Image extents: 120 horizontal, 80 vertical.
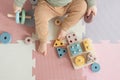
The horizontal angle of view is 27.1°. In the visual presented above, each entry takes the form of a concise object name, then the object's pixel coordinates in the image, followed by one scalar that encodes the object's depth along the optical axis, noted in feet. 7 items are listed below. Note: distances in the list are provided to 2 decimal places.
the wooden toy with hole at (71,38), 3.76
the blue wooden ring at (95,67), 3.77
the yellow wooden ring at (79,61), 3.69
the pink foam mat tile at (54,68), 3.67
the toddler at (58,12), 3.51
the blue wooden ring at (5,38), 3.64
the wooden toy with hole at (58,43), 3.73
